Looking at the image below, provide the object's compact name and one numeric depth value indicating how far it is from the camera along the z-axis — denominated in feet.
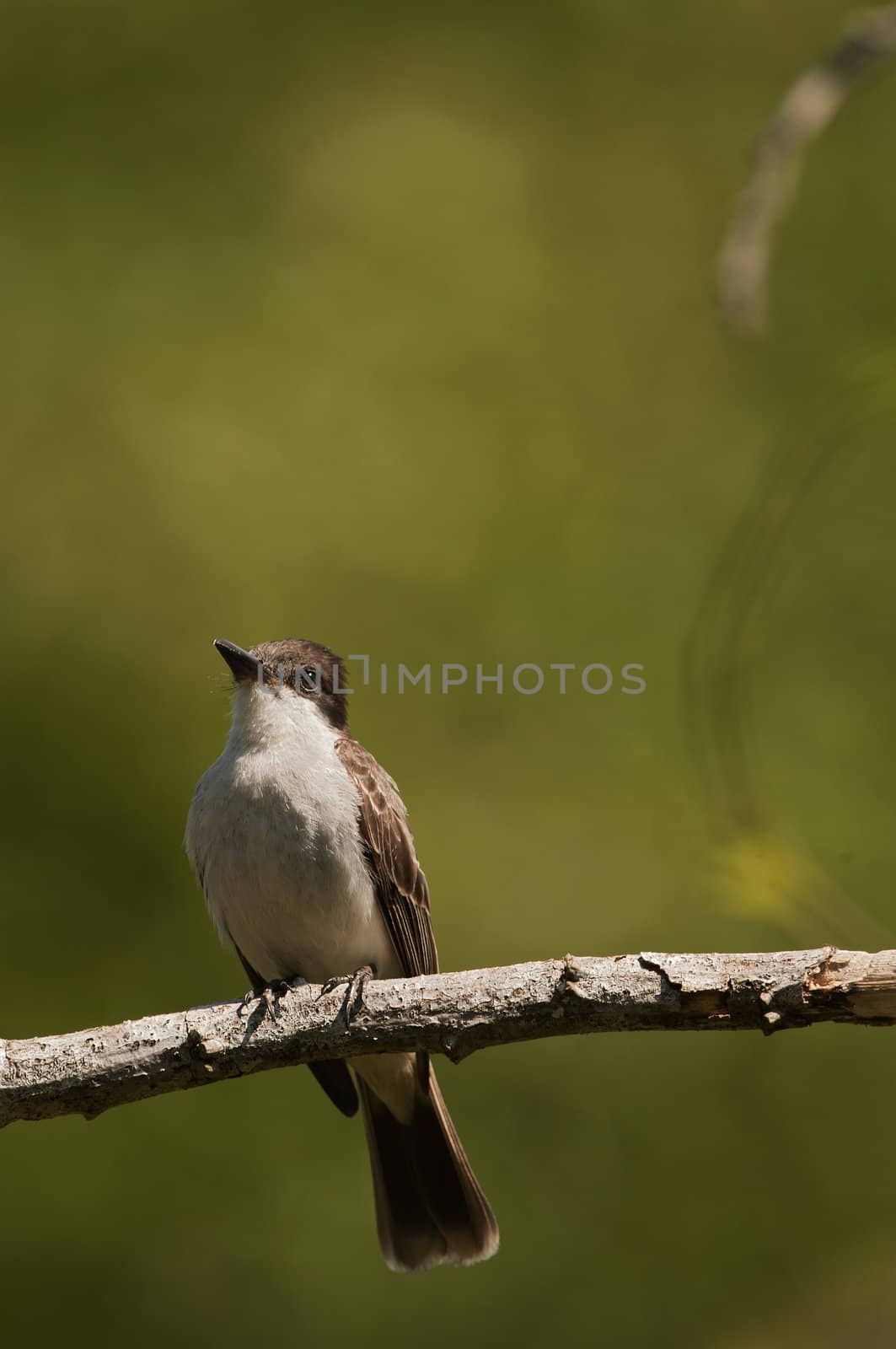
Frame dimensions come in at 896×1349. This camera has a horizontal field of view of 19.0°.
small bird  34.76
